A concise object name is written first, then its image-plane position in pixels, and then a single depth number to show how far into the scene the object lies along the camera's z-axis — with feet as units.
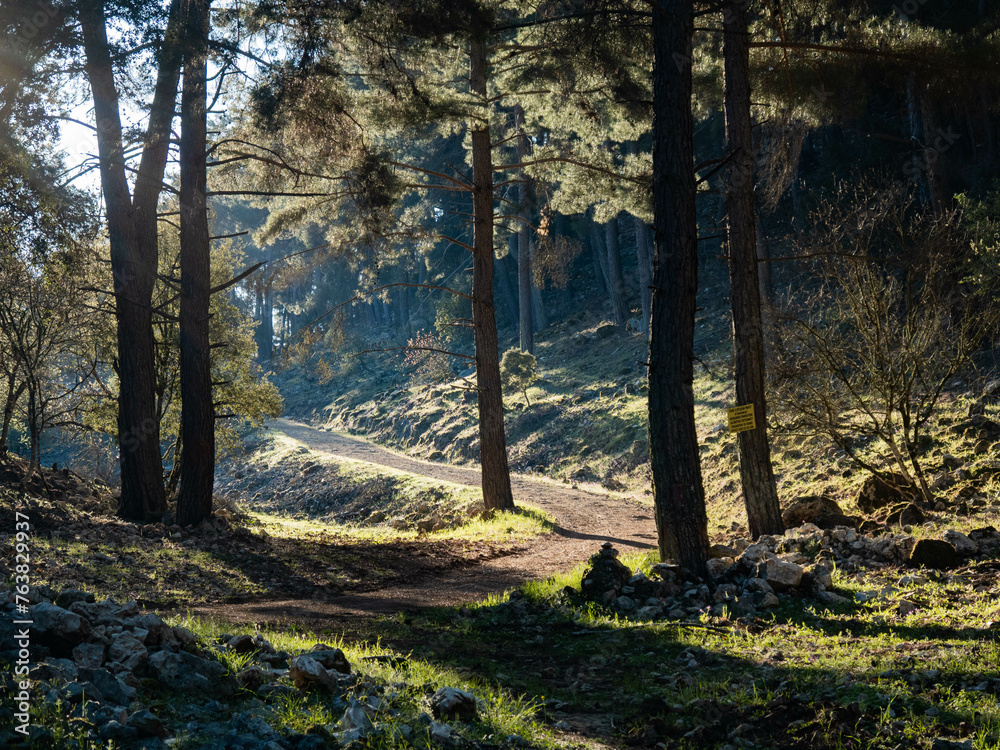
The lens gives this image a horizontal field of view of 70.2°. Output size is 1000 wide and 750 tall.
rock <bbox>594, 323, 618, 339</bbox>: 107.34
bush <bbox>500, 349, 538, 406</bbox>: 88.38
